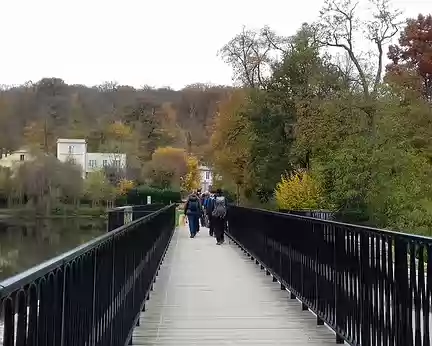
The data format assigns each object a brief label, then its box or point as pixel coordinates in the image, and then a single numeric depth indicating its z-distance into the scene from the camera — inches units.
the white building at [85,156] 3344.5
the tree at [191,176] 3336.6
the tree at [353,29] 1453.0
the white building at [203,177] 3690.0
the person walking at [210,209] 926.4
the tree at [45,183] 2428.6
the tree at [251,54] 1748.3
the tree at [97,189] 2610.7
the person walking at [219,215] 807.7
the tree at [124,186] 2825.3
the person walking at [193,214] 946.1
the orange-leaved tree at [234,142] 1710.1
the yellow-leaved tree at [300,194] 1256.4
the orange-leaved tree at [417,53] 1941.4
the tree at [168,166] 3031.5
